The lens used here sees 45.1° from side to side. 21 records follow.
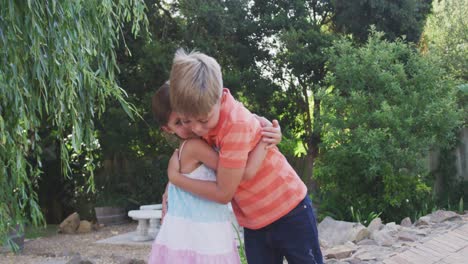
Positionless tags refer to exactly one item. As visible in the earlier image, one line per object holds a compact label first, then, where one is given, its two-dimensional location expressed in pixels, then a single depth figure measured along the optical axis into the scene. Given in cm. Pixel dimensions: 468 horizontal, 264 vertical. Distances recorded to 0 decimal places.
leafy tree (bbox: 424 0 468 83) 1191
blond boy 167
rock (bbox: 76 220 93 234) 885
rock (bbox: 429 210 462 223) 593
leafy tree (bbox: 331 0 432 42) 952
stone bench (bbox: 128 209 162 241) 699
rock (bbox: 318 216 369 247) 521
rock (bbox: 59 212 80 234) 885
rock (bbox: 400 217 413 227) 614
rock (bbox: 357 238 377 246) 486
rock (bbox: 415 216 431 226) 582
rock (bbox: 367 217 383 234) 556
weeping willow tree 295
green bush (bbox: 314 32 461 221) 694
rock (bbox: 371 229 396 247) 470
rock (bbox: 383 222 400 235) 527
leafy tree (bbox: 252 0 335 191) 945
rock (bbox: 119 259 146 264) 461
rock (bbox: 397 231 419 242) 476
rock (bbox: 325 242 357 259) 423
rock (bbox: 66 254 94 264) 456
